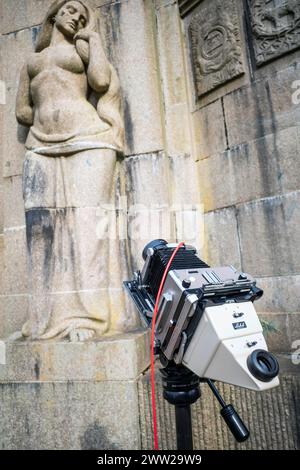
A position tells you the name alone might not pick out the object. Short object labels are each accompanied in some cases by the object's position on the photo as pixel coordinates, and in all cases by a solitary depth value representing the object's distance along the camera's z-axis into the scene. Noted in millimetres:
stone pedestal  2504
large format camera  1189
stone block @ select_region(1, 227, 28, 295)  3496
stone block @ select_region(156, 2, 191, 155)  3529
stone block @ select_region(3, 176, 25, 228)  3621
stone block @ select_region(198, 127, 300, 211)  2807
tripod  1450
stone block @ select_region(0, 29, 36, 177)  3762
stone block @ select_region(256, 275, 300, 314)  2732
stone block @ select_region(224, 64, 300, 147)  2840
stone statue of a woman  2906
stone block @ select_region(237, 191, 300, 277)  2760
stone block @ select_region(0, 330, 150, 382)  2584
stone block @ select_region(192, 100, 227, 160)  3311
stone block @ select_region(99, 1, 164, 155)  3428
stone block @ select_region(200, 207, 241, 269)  3125
